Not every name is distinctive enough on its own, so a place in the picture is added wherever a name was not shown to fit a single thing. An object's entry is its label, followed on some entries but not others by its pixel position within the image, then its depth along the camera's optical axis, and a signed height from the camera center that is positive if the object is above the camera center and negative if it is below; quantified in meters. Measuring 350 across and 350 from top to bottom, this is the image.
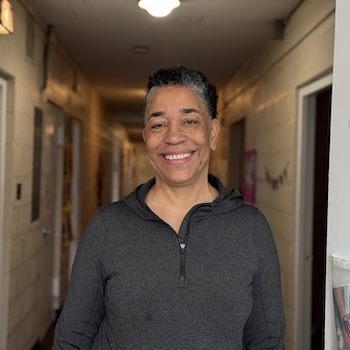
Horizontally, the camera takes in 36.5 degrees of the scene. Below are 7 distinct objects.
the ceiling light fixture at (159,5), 2.73 +0.84
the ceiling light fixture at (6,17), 2.32 +0.65
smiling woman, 1.24 -0.22
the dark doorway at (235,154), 5.84 +0.16
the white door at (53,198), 3.98 -0.28
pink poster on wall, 4.40 -0.06
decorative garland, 3.32 -0.06
